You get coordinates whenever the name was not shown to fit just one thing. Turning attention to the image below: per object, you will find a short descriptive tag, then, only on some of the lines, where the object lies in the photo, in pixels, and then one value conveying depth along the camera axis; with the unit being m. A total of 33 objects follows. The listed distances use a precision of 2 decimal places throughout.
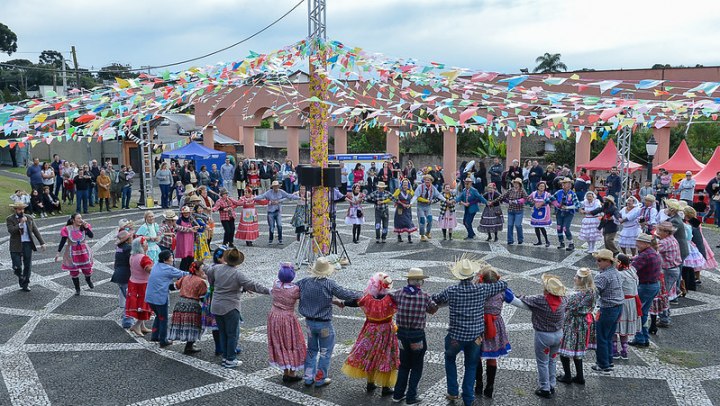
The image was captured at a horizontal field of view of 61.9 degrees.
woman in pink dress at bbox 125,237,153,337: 8.57
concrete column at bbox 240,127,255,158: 32.53
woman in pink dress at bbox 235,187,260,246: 14.53
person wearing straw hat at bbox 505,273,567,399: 6.46
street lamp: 18.77
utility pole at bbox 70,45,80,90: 37.84
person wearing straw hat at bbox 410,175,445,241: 15.40
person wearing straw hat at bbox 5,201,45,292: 11.05
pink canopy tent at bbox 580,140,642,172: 23.69
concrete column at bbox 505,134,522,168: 26.44
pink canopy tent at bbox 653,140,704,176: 22.17
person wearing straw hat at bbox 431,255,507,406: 6.27
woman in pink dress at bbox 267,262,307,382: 6.86
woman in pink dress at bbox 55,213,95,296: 10.62
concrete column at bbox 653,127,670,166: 24.36
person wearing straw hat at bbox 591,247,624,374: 7.10
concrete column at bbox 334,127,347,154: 30.00
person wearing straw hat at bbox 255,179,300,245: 14.43
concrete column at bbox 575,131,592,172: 25.30
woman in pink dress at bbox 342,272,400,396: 6.44
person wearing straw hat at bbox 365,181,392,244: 15.02
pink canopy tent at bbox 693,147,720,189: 20.05
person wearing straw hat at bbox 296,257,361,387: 6.70
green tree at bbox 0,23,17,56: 86.62
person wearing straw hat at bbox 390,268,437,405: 6.20
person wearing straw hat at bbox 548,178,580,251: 14.21
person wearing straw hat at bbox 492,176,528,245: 14.69
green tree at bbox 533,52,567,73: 50.38
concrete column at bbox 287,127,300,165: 30.75
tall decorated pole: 12.46
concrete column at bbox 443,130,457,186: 27.69
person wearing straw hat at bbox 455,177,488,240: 15.46
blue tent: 27.97
